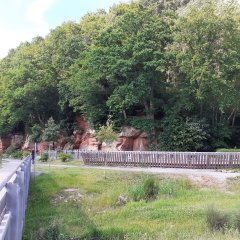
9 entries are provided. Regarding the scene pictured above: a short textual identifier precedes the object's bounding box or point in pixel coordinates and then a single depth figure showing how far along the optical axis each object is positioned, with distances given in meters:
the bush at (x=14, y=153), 33.77
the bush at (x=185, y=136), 23.48
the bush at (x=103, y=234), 8.13
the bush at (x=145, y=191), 11.71
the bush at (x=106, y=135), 19.18
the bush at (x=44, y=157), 26.40
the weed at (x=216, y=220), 8.22
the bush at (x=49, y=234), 7.87
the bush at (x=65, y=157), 24.08
